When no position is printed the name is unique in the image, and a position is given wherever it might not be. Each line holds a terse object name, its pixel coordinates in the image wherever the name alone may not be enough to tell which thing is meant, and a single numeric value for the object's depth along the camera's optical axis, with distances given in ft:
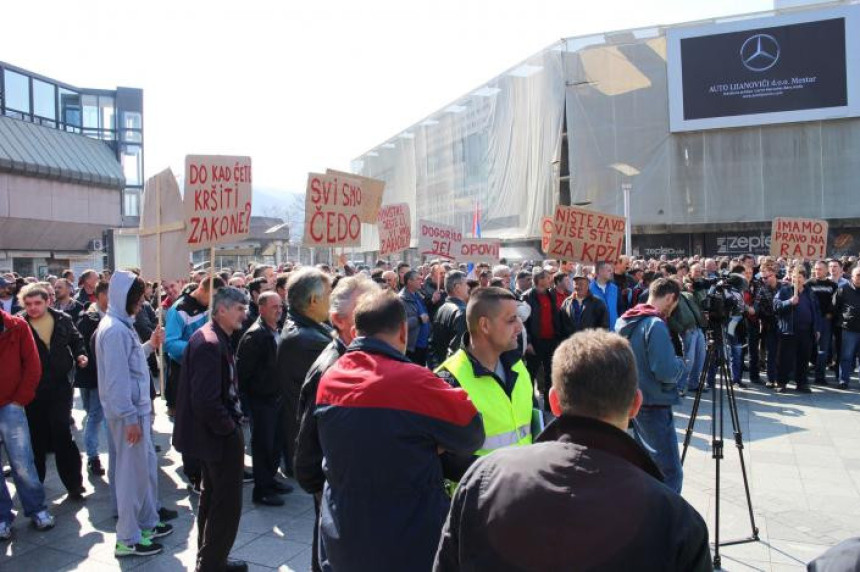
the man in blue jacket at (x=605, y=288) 32.55
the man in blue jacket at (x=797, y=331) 34.32
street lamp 102.73
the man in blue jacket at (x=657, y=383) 15.71
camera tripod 15.75
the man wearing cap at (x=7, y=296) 29.32
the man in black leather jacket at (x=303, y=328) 15.02
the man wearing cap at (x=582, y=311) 29.63
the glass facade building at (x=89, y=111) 90.02
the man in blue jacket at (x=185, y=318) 22.12
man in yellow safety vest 10.68
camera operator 16.87
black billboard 96.89
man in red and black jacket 8.26
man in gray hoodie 15.79
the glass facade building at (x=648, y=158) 97.09
